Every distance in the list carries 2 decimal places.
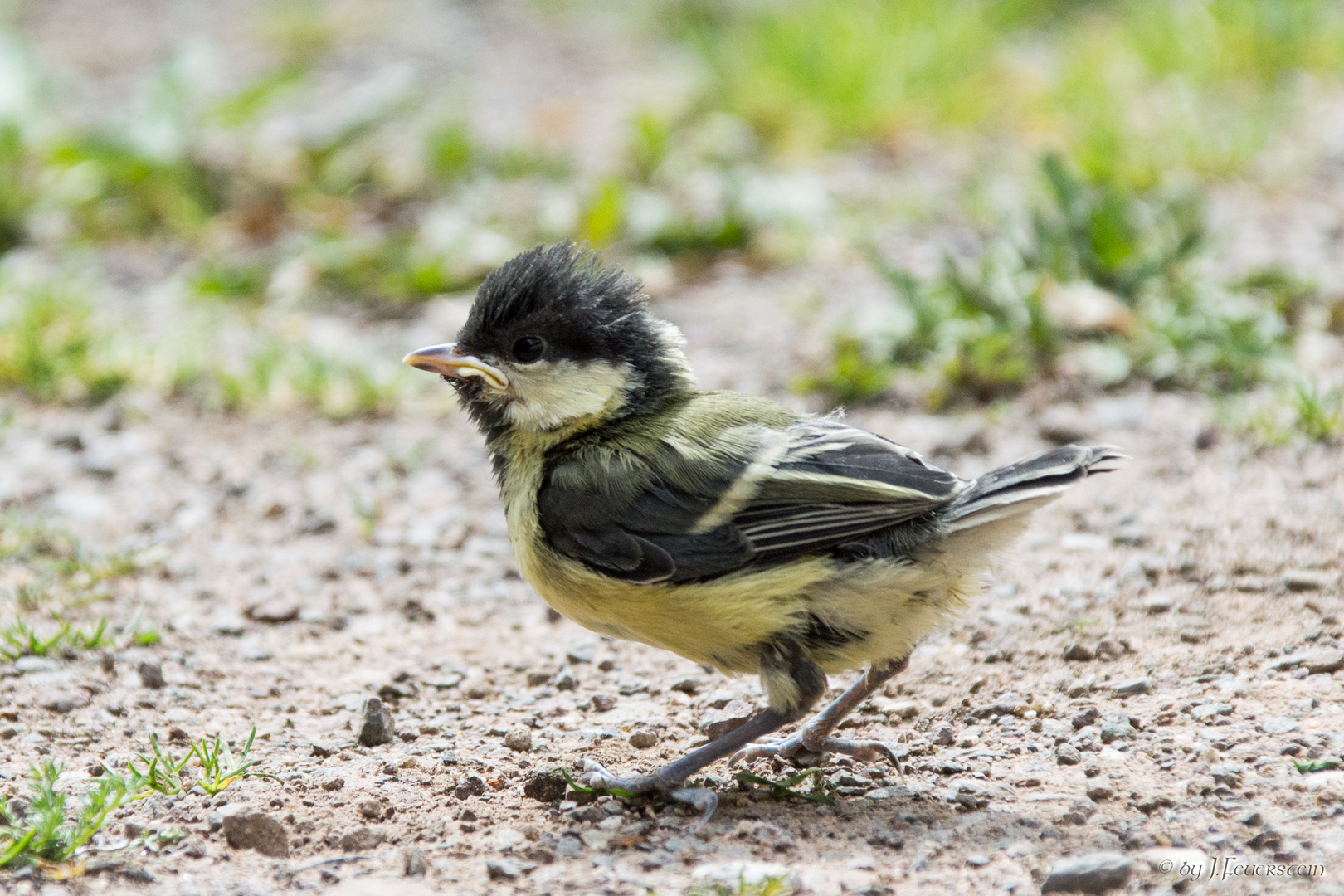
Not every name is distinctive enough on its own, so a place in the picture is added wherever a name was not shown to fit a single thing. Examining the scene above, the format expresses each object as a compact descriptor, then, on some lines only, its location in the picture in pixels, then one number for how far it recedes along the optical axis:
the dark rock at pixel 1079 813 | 5.76
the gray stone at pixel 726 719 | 6.79
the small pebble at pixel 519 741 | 6.91
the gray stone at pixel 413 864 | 5.45
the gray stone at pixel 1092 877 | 5.10
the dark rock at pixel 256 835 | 5.70
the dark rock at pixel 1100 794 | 5.96
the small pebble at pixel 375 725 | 6.96
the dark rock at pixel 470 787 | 6.34
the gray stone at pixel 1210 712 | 6.52
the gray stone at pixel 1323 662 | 6.82
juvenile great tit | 6.22
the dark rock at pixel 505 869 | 5.47
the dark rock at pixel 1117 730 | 6.51
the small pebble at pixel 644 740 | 7.01
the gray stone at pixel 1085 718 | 6.69
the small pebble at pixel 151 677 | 7.46
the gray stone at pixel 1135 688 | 6.98
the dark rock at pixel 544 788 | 6.34
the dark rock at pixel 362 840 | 5.71
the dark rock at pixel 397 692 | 7.58
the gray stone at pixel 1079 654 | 7.43
